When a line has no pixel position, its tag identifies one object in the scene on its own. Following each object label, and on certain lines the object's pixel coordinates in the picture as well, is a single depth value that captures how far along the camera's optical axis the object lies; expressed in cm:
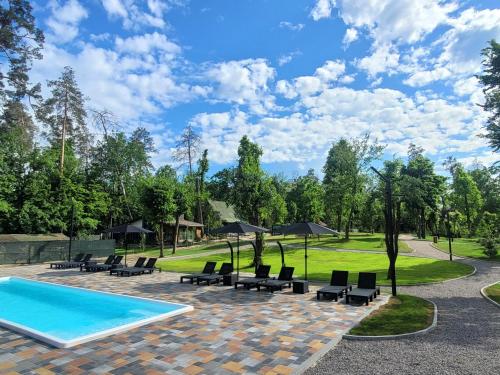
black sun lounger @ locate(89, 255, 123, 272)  2290
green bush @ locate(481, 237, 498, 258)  2941
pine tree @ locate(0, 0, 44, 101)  2583
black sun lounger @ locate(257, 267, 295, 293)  1508
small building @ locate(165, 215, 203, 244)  5059
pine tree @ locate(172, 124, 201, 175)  5338
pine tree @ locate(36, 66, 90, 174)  4047
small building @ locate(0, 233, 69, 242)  3112
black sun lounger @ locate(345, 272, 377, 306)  1259
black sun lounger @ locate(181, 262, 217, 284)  1774
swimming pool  958
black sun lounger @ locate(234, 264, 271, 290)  1590
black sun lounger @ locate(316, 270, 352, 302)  1327
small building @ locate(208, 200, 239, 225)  5973
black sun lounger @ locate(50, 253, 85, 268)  2564
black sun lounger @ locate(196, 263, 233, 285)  1722
